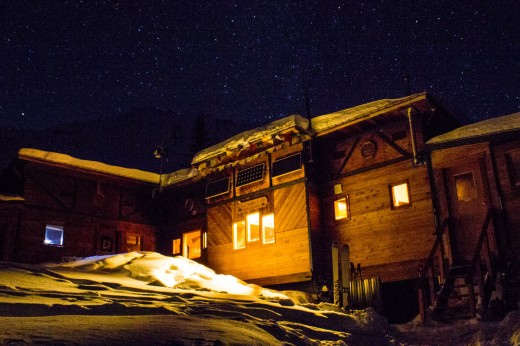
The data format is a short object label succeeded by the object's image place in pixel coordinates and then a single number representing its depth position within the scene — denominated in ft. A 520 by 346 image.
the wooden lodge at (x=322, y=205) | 45.91
